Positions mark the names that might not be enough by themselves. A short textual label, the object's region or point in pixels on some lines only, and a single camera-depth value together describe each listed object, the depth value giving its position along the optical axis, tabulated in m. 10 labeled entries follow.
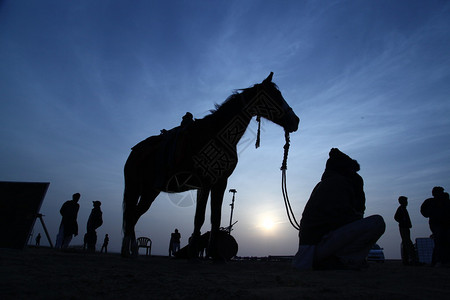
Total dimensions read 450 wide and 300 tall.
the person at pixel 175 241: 18.22
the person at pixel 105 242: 23.03
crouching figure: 4.04
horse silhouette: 5.68
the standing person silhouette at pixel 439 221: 7.23
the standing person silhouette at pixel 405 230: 8.80
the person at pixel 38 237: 33.53
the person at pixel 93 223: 11.44
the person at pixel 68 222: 10.20
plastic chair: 16.34
